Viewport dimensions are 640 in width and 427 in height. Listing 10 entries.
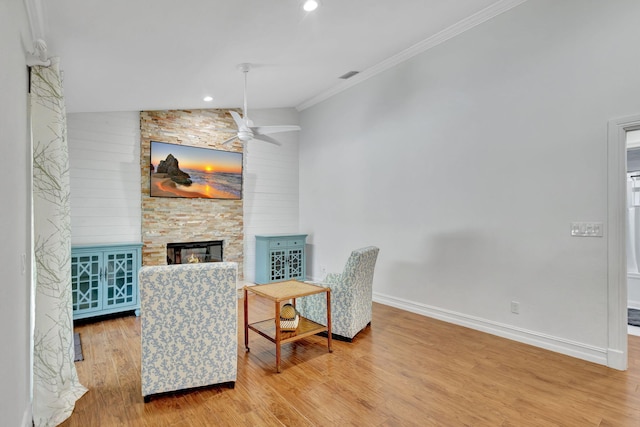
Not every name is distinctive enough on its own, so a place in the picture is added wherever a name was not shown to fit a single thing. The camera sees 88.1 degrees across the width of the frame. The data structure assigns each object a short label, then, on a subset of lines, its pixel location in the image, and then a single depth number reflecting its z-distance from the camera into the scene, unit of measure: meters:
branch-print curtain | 2.14
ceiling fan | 4.07
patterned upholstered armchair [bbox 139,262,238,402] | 2.31
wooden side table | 2.90
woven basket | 3.13
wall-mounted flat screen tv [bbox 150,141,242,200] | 5.10
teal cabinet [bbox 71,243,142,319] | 4.00
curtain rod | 2.01
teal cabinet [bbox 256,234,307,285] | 5.80
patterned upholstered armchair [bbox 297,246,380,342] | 3.46
